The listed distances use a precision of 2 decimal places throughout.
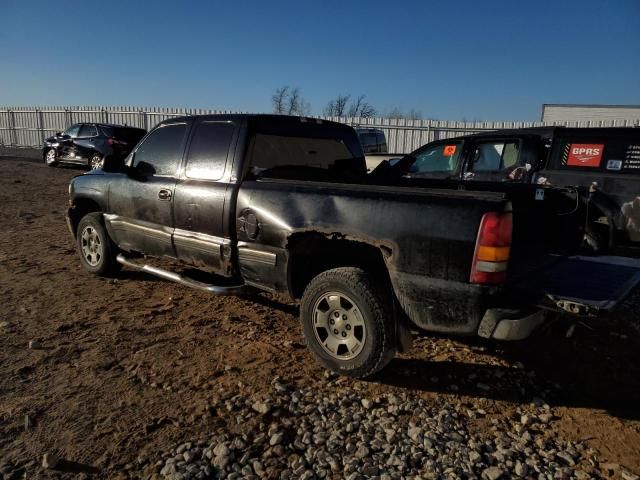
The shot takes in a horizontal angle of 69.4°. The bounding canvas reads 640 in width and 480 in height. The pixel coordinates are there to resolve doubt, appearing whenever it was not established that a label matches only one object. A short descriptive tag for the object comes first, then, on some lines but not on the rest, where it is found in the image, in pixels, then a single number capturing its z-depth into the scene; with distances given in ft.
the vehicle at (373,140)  49.62
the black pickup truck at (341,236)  8.79
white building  77.00
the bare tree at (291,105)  133.39
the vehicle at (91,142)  48.16
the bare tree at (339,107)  137.08
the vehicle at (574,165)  18.48
